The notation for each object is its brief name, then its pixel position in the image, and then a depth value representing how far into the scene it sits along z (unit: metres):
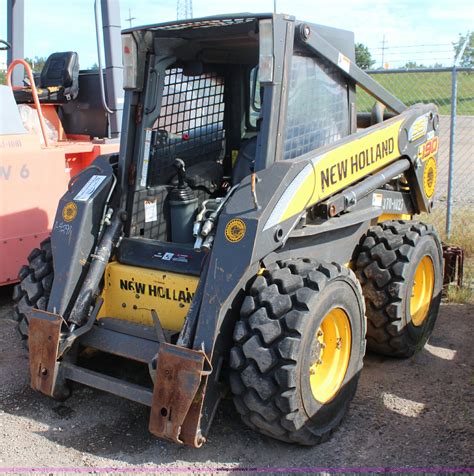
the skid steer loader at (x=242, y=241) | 3.12
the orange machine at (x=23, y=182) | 5.29
